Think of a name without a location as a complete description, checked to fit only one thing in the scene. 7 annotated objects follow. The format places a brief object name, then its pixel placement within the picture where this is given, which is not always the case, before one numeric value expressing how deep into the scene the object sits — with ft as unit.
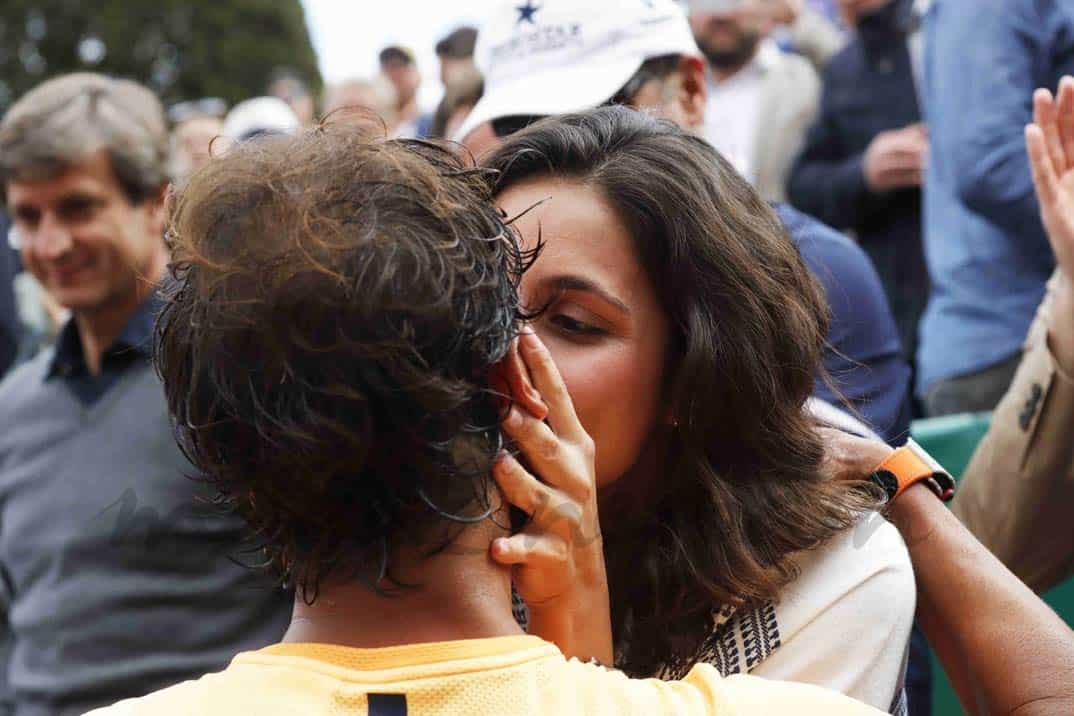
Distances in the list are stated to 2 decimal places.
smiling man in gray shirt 10.15
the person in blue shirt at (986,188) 12.09
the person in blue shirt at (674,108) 8.84
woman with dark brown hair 6.05
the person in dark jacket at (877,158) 15.03
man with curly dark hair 4.31
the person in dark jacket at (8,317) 19.88
